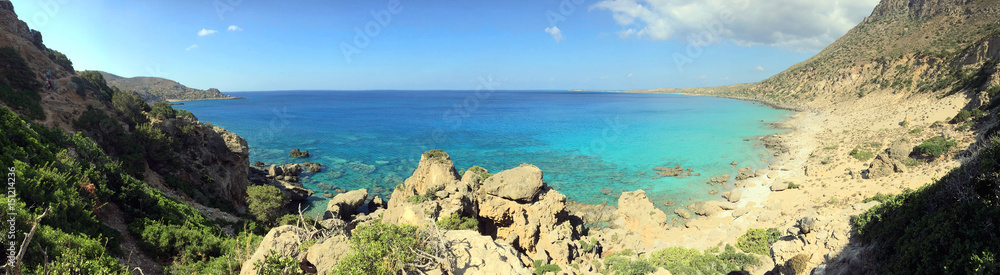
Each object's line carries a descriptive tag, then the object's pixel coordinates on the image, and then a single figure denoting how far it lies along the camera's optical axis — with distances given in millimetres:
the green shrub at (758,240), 19469
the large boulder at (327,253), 10281
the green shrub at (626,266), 18258
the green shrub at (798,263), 13195
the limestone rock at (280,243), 10164
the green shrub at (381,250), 8711
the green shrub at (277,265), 8234
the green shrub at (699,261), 18047
